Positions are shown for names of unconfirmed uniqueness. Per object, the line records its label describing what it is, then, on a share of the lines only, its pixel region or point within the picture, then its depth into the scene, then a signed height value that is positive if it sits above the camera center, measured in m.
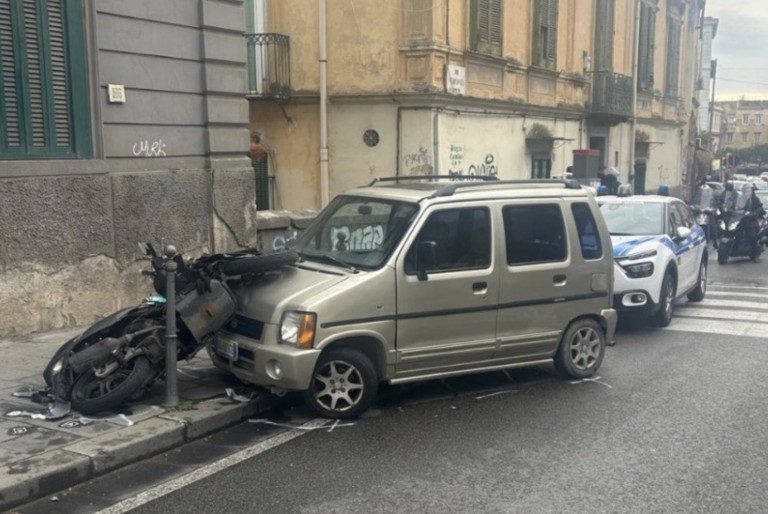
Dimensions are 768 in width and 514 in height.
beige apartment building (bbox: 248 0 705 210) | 16.00 +1.43
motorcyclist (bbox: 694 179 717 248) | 20.29 -1.28
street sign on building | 16.31 +1.59
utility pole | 53.47 +5.42
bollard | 6.44 -1.37
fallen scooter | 6.30 -1.41
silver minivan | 6.46 -1.14
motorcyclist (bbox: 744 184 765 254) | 18.73 -1.38
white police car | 10.57 -1.30
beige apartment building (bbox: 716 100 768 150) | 117.00 +4.96
